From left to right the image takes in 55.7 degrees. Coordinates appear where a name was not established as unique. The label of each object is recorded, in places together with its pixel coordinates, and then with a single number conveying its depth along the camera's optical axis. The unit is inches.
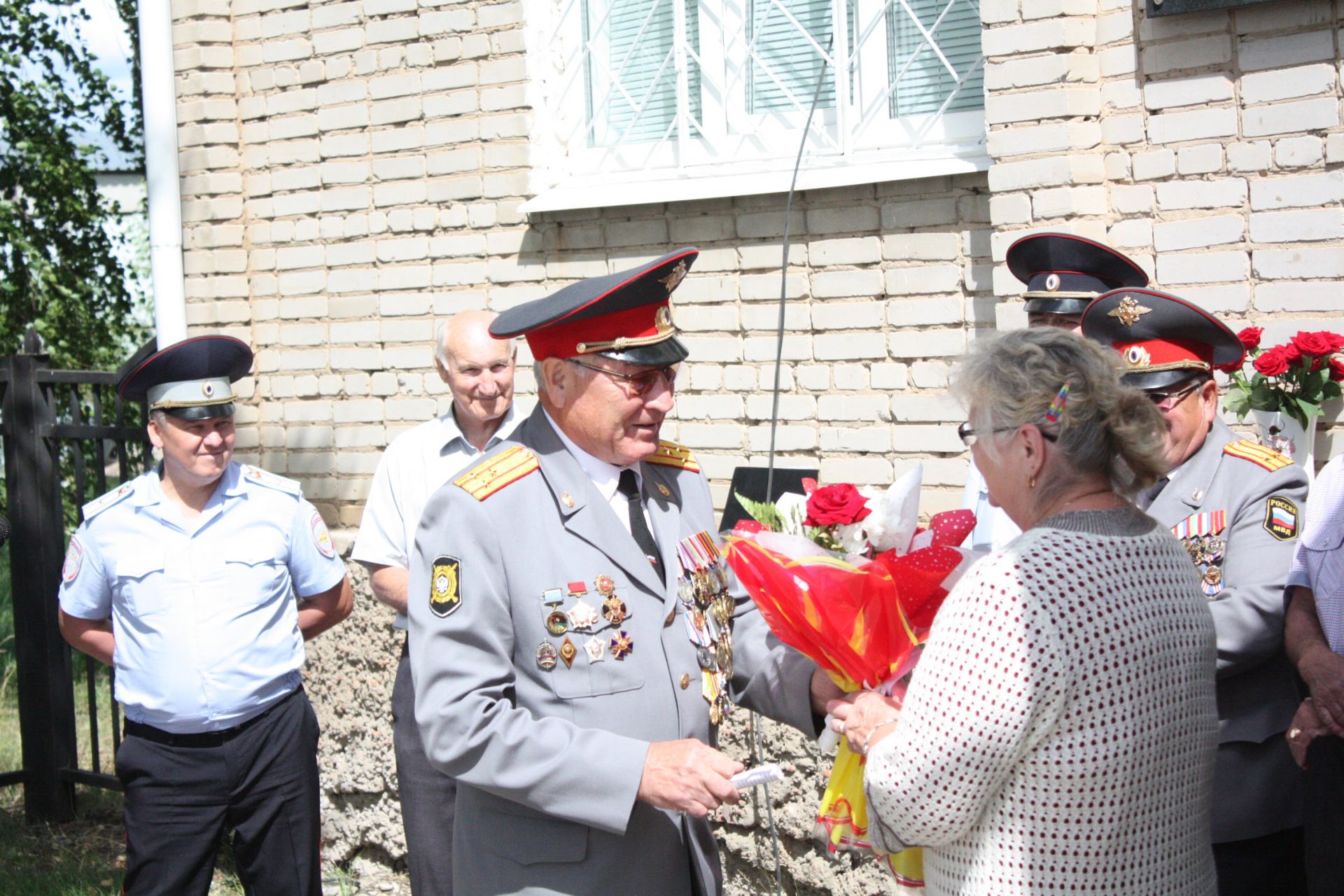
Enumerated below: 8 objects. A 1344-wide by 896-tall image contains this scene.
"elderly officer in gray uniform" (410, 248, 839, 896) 89.1
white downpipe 225.0
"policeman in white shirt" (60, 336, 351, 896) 143.4
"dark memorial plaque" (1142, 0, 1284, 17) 146.3
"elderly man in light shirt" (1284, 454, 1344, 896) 99.3
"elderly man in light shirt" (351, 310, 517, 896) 149.3
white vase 140.7
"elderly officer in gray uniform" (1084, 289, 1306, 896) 106.3
